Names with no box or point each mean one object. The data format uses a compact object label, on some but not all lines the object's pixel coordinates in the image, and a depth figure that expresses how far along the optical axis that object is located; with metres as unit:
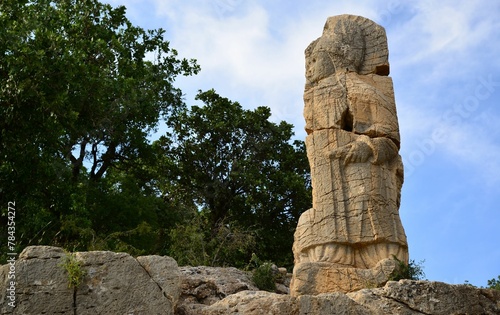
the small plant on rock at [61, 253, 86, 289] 9.51
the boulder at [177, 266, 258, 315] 12.21
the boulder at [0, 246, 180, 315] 9.36
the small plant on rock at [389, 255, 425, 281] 12.62
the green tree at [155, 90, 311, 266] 26.09
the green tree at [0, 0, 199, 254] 17.83
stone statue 13.11
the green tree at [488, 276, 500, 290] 14.39
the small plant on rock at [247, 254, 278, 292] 14.21
